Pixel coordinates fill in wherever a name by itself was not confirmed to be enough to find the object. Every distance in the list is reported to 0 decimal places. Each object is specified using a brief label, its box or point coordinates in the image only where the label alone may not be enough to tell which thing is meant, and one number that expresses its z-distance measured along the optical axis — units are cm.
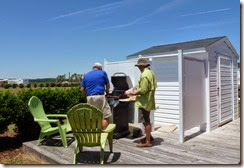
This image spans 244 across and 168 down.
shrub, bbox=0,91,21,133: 339
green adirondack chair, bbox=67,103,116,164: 255
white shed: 361
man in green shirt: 305
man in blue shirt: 325
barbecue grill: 359
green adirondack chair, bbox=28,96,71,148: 316
